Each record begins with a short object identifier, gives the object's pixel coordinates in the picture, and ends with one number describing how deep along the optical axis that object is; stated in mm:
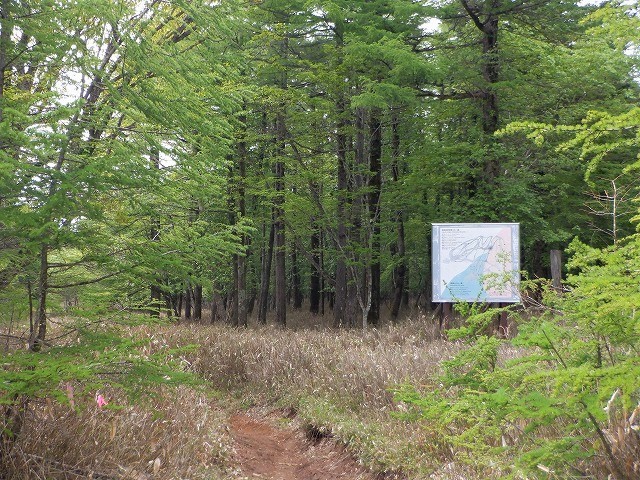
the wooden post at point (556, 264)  10262
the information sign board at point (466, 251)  10492
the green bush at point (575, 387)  2824
